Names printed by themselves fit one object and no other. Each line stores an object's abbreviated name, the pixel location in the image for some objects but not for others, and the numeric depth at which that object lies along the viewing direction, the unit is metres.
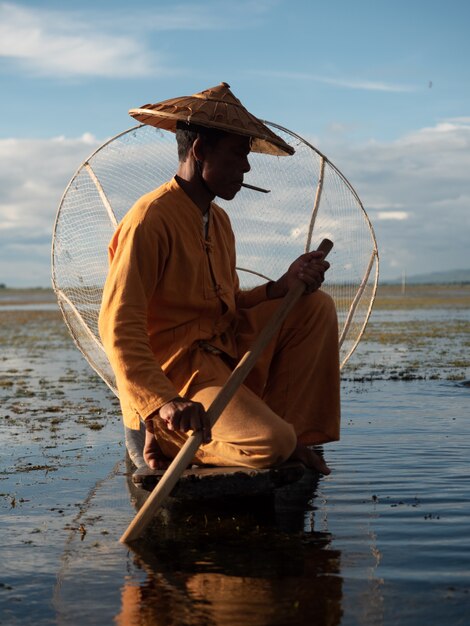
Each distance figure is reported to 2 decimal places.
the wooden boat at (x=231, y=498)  3.64
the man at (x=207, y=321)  3.60
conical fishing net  5.85
